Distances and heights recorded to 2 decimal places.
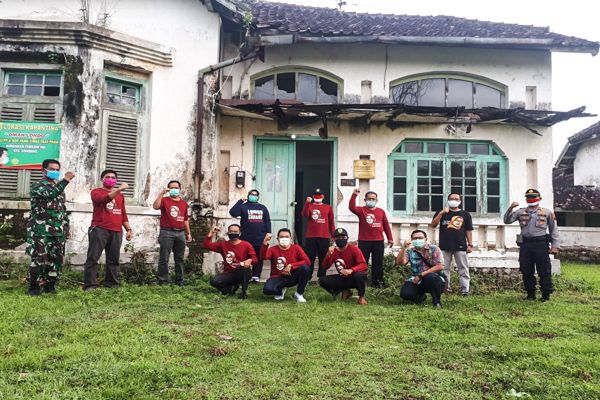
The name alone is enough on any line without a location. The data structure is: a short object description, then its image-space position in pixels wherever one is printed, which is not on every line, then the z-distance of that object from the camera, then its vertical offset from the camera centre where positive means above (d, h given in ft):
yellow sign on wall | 31.40 +3.84
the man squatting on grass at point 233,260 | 21.95 -1.78
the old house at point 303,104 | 26.03 +7.31
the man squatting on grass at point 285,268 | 21.45 -2.05
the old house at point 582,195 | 50.88 +4.06
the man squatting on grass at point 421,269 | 20.86 -1.93
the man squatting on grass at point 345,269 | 21.43 -2.03
